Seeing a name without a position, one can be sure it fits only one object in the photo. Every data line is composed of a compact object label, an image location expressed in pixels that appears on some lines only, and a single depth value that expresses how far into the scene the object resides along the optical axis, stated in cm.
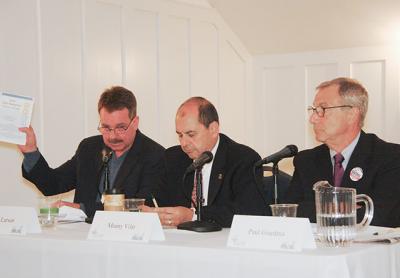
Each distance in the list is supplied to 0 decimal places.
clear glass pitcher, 220
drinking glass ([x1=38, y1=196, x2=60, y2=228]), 294
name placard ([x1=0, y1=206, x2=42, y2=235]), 274
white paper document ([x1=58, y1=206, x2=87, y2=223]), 327
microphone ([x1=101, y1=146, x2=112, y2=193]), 311
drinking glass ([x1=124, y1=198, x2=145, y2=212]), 289
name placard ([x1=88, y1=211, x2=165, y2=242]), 243
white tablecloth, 202
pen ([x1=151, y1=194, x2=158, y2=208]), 360
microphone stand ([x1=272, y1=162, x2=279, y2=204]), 269
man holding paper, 371
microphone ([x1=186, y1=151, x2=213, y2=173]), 273
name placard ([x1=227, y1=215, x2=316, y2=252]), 212
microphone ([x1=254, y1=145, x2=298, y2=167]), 262
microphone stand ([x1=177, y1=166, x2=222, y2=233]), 273
